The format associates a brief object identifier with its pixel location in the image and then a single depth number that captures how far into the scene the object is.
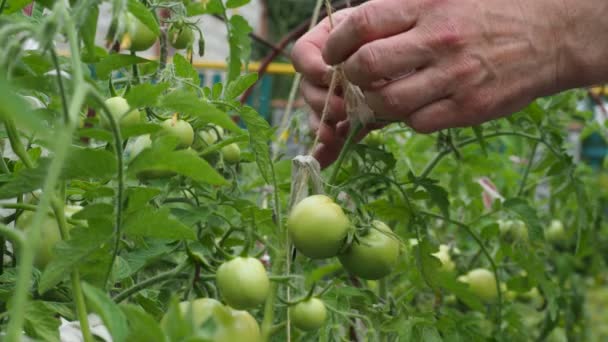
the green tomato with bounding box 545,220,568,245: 2.02
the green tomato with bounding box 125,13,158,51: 0.88
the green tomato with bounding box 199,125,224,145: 1.00
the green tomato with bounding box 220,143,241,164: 1.03
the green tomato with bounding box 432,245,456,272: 1.47
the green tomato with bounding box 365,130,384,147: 1.29
